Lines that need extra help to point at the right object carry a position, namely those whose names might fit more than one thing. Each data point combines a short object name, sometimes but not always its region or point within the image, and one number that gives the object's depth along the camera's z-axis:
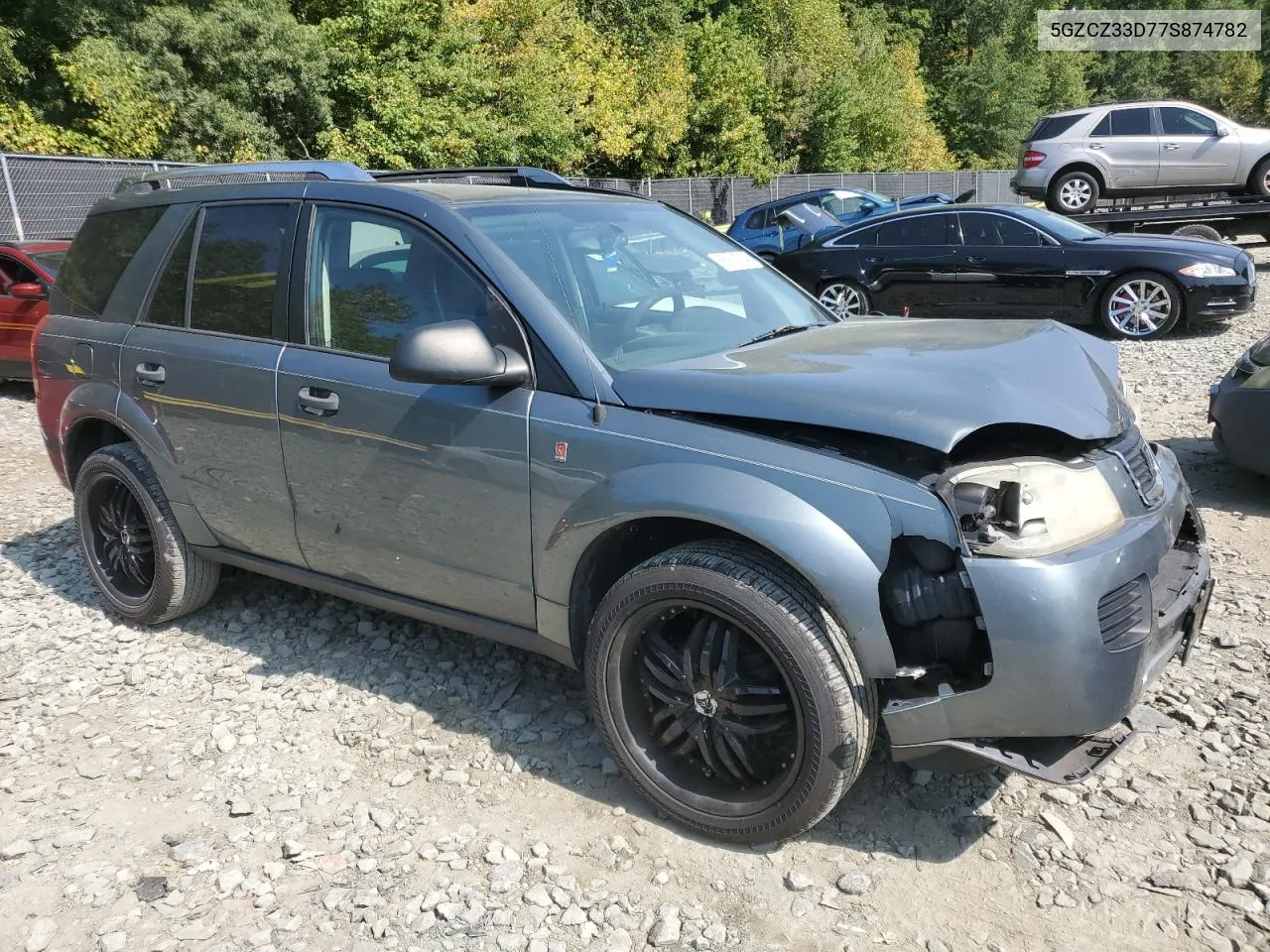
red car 9.52
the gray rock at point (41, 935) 2.58
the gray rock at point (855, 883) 2.63
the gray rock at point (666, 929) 2.51
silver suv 14.15
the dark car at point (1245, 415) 5.21
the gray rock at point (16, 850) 2.96
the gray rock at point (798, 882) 2.66
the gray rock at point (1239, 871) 2.58
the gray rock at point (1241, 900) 2.49
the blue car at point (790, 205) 15.51
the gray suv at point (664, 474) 2.46
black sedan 9.66
